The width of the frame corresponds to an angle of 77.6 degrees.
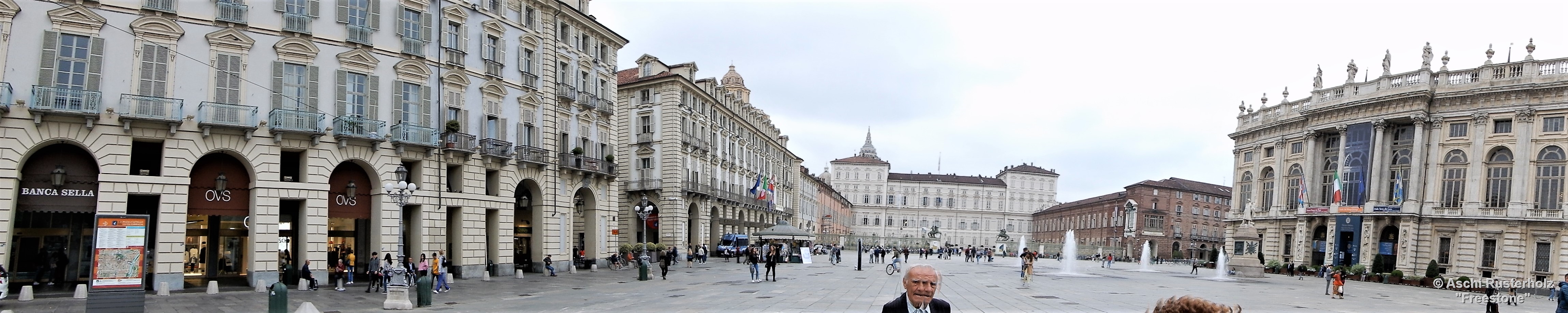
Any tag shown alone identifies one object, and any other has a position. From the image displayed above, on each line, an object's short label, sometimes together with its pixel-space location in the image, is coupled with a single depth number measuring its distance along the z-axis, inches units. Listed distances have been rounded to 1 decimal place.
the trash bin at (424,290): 920.9
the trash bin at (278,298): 712.4
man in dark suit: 251.1
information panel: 671.8
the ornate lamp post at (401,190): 987.3
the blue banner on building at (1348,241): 2316.7
